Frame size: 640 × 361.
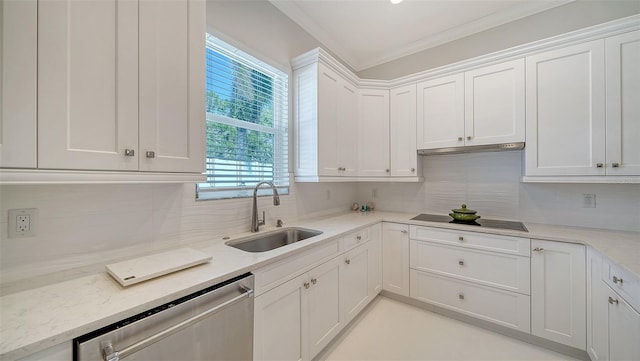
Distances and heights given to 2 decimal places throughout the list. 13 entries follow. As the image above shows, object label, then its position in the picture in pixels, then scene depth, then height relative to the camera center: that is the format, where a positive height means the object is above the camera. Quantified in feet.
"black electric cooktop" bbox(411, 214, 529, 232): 7.12 -1.41
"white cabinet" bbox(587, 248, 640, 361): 4.02 -2.73
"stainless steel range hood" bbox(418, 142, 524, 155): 7.32 +1.05
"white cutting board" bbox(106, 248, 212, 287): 3.27 -1.31
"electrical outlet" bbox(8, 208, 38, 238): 3.29 -0.59
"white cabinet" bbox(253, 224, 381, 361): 4.34 -2.77
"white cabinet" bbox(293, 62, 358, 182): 7.45 +1.90
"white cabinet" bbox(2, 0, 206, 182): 2.72 +1.28
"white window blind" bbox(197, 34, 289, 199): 5.83 +1.59
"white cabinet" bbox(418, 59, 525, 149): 7.25 +2.41
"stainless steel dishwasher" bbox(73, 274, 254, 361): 2.54 -1.89
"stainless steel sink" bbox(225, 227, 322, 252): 5.81 -1.59
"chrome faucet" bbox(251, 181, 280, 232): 6.23 -0.76
